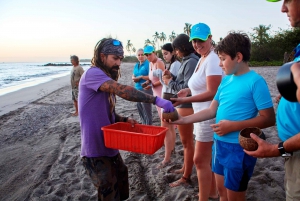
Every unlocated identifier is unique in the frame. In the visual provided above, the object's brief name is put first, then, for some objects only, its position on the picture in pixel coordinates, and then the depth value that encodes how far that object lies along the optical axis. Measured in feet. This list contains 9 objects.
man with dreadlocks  7.63
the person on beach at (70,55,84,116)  26.96
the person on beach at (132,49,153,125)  18.20
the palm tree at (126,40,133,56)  395.34
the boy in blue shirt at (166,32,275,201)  6.54
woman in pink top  15.92
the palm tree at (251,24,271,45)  133.92
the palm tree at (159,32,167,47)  355.77
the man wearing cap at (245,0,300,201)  4.76
